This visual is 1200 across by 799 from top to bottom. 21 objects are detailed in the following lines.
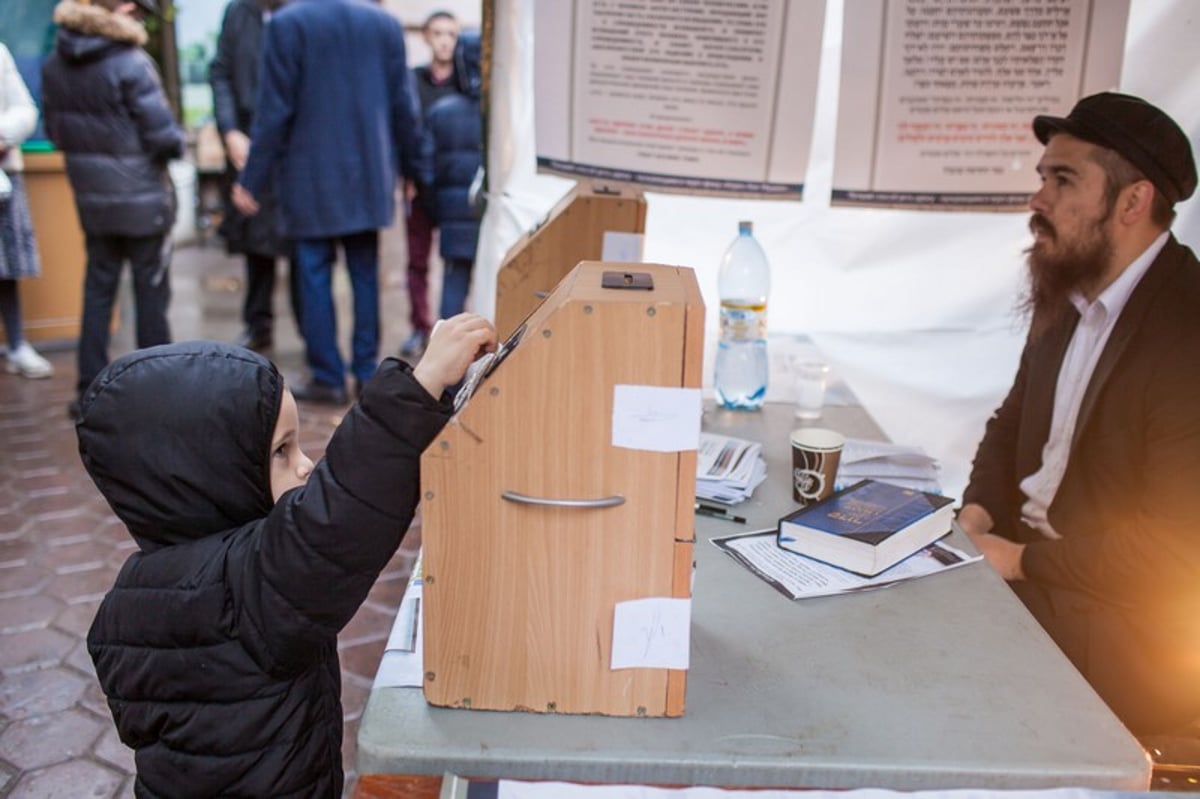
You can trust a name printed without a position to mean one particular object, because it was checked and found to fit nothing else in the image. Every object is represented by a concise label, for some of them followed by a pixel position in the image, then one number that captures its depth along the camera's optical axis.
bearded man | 1.92
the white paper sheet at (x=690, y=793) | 1.15
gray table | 1.19
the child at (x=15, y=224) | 4.86
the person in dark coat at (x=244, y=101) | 5.47
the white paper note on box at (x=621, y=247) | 2.27
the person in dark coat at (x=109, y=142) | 4.50
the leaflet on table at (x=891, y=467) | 2.06
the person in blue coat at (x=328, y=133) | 4.60
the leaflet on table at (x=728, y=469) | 1.93
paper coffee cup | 1.87
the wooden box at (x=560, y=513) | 1.15
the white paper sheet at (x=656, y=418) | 1.15
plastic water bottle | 2.55
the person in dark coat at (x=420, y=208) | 5.97
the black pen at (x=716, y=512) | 1.86
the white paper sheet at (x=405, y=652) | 1.32
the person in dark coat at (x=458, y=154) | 5.30
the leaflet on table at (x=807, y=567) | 1.60
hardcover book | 1.65
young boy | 1.23
